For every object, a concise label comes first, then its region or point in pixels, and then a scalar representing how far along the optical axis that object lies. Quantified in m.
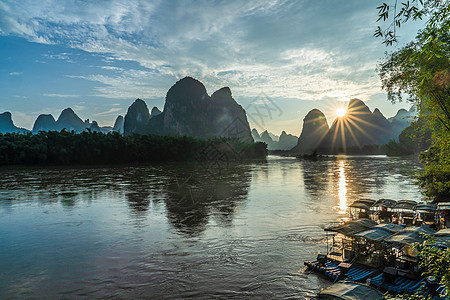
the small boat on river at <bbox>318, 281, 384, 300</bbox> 10.73
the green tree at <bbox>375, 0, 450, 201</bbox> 20.25
